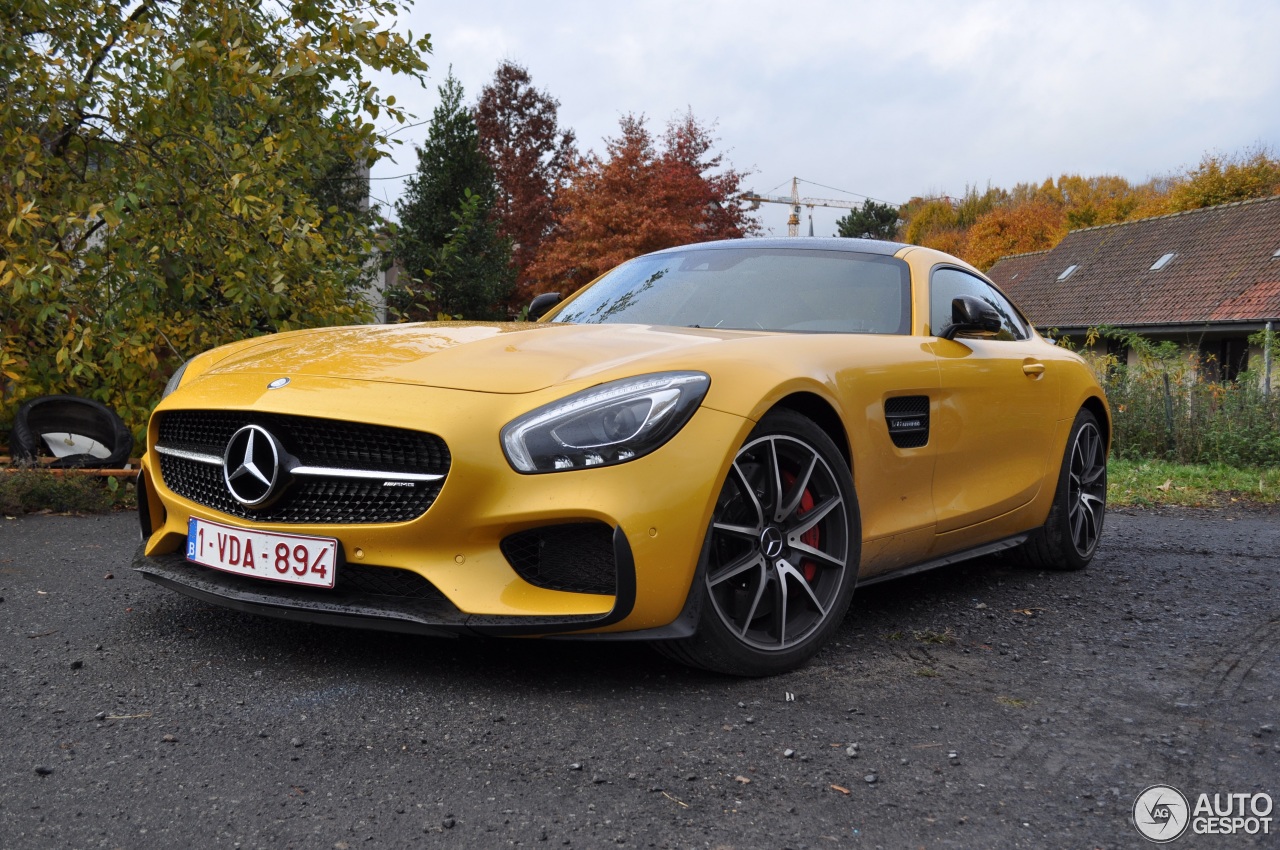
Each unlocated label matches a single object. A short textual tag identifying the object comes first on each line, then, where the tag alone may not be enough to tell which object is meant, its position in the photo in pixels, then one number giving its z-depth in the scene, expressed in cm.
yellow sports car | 283
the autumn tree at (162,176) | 650
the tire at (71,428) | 699
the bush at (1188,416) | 1148
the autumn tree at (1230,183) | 3703
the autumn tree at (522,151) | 3488
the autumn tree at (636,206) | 2930
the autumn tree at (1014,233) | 5088
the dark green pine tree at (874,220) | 6184
